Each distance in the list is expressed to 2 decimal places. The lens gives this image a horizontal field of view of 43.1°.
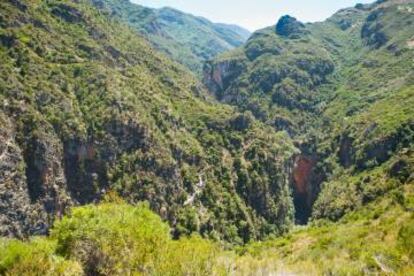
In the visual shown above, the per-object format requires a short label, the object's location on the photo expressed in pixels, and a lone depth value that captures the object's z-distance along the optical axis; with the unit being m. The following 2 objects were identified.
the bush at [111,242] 46.31
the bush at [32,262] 41.91
